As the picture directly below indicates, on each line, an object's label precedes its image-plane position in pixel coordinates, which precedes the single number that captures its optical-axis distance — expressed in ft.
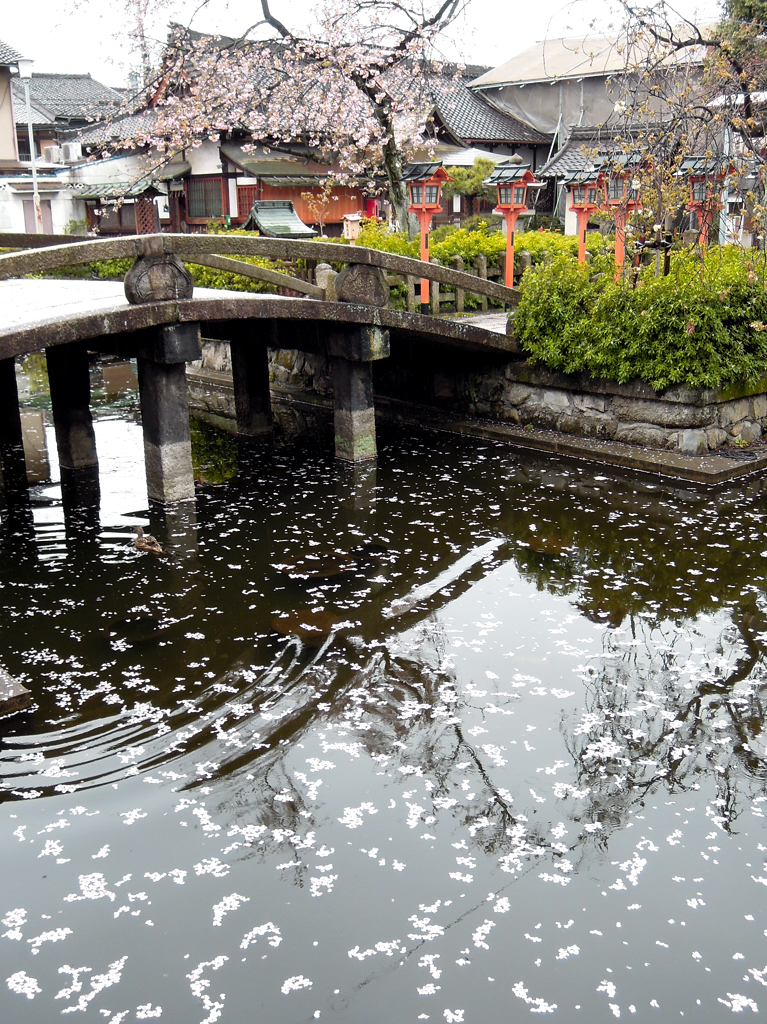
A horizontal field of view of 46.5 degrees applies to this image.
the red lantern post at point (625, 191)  36.37
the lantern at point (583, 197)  44.27
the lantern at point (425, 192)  41.96
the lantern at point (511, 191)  43.98
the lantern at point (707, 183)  35.22
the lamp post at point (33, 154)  90.94
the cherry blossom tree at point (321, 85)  56.65
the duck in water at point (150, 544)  29.27
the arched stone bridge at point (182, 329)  29.78
